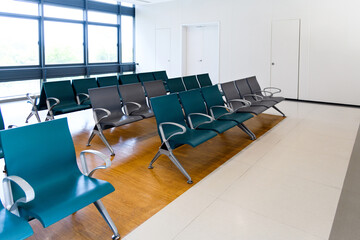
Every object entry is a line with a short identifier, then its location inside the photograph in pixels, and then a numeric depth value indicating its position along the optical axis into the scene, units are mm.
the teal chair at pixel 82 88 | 4836
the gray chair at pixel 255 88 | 5461
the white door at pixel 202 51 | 9273
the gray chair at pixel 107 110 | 3830
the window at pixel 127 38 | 10656
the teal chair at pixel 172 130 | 3023
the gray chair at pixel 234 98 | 4386
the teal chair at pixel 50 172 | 1763
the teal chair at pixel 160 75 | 6444
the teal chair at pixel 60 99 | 4422
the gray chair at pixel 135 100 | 4266
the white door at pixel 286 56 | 7449
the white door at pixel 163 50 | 10180
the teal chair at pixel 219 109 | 3969
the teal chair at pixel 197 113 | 3521
